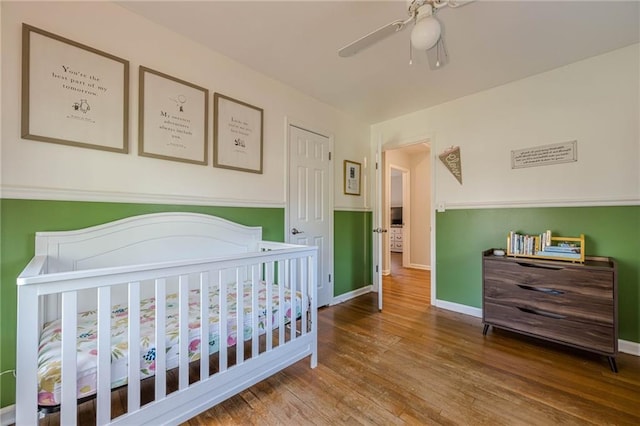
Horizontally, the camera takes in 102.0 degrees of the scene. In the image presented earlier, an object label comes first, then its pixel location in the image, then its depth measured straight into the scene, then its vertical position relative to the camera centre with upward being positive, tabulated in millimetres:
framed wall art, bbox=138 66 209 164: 1742 +681
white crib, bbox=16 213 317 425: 975 -534
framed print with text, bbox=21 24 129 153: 1374 +688
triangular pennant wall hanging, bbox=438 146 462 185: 2857 +600
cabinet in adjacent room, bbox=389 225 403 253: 6253 -608
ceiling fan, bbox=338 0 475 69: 1271 +974
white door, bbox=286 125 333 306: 2711 +172
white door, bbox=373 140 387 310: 2846 -24
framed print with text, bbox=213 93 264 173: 2107 +679
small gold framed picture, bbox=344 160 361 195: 3324 +480
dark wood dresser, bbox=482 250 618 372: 1778 -655
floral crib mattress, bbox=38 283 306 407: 1011 -597
